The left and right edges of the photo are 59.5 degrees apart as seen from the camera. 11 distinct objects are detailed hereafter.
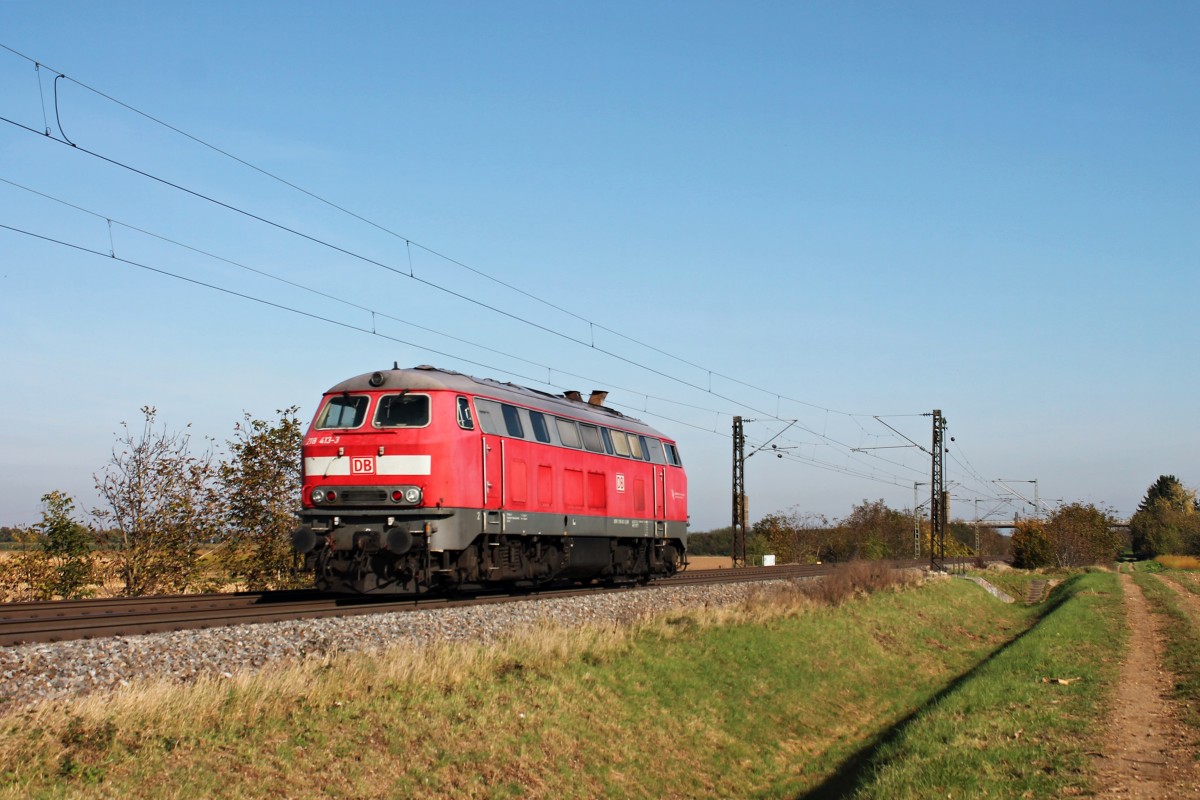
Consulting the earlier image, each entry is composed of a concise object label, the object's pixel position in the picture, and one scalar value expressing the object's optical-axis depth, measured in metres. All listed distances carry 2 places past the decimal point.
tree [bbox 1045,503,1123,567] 94.56
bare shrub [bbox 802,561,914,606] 29.03
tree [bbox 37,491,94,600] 23.91
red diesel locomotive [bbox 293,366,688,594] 18.52
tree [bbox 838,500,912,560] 88.99
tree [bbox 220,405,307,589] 28.45
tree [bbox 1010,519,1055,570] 86.38
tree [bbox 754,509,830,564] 77.25
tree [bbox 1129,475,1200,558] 127.88
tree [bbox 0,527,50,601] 23.45
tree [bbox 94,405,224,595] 25.56
